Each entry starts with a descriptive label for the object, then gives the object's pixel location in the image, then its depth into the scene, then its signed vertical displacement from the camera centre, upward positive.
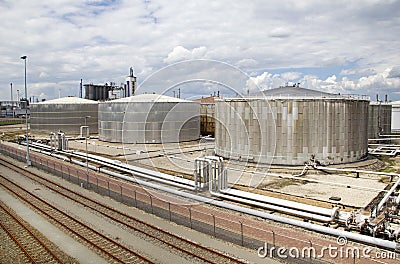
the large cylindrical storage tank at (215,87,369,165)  37.50 -1.61
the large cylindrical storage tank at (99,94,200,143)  58.97 -1.11
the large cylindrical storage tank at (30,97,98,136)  78.62 -0.49
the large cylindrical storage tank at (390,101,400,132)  80.38 -1.20
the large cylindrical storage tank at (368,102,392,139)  63.78 -1.13
